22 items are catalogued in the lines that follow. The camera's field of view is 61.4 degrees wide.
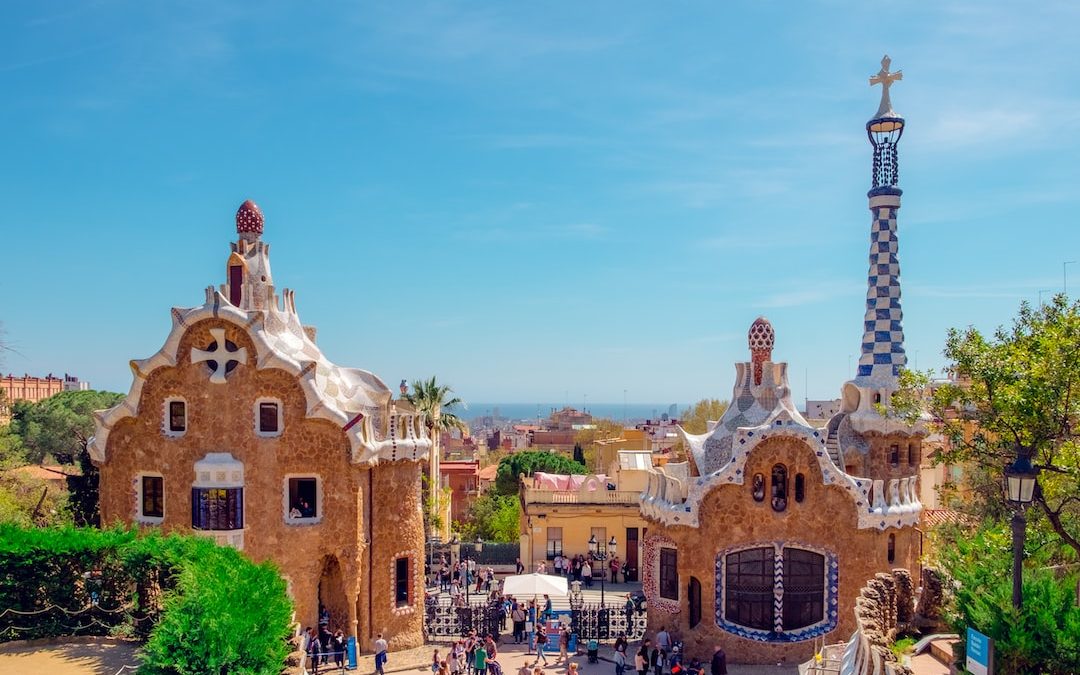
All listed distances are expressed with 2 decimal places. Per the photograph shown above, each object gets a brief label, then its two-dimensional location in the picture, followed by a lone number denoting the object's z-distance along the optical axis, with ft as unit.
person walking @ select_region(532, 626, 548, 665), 73.87
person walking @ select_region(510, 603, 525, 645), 81.51
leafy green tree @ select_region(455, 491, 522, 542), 143.95
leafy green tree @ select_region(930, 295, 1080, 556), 49.37
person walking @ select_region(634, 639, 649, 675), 69.41
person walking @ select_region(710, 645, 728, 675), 68.13
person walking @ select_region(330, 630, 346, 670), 71.72
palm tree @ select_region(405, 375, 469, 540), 125.59
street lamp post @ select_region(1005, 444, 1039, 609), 39.93
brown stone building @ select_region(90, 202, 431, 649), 70.69
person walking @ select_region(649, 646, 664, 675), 69.62
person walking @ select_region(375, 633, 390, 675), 70.03
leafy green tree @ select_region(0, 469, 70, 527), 86.53
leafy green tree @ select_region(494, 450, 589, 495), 174.40
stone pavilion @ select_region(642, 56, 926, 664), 73.31
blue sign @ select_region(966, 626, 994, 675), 39.70
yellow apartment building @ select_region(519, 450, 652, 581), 116.06
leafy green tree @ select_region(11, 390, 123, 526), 183.42
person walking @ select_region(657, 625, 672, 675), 72.06
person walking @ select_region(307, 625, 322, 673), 70.18
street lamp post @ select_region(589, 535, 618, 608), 109.46
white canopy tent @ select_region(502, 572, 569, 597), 77.86
